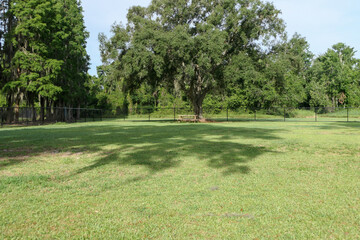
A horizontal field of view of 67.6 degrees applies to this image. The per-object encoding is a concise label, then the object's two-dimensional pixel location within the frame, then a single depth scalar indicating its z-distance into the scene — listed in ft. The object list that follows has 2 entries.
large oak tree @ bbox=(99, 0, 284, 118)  80.64
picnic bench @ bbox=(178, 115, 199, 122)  95.72
